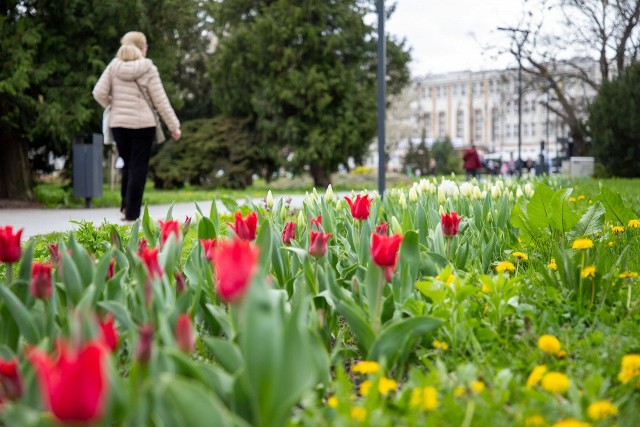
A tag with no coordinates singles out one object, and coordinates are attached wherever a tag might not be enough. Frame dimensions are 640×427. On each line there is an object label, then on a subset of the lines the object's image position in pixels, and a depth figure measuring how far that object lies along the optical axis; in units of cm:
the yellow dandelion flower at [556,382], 178
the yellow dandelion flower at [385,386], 182
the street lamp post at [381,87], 884
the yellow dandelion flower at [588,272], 267
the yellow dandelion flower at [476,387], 179
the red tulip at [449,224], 322
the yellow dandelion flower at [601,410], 164
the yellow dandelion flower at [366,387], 181
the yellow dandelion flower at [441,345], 226
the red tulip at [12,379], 148
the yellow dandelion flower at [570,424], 145
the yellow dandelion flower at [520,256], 358
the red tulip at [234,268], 140
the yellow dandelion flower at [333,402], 171
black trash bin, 1242
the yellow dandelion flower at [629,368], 194
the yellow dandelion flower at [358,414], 160
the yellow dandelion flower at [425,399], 169
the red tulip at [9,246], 233
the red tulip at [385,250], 216
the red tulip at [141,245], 304
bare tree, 2711
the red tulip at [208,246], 257
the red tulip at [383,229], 308
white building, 9900
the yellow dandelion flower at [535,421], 159
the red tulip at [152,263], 219
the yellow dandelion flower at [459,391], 182
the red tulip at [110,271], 267
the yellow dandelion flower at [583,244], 291
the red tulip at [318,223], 317
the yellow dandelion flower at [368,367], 193
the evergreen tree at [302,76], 2302
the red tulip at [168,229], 278
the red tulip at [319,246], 255
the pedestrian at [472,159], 2497
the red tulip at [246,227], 274
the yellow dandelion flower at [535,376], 193
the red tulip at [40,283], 208
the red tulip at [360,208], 341
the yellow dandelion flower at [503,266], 294
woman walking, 793
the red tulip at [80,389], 108
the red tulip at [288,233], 325
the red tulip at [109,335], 168
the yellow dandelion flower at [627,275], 283
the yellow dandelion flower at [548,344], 209
